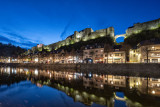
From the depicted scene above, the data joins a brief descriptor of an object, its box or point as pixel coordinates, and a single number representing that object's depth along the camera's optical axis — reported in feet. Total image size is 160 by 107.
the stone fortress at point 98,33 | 185.91
